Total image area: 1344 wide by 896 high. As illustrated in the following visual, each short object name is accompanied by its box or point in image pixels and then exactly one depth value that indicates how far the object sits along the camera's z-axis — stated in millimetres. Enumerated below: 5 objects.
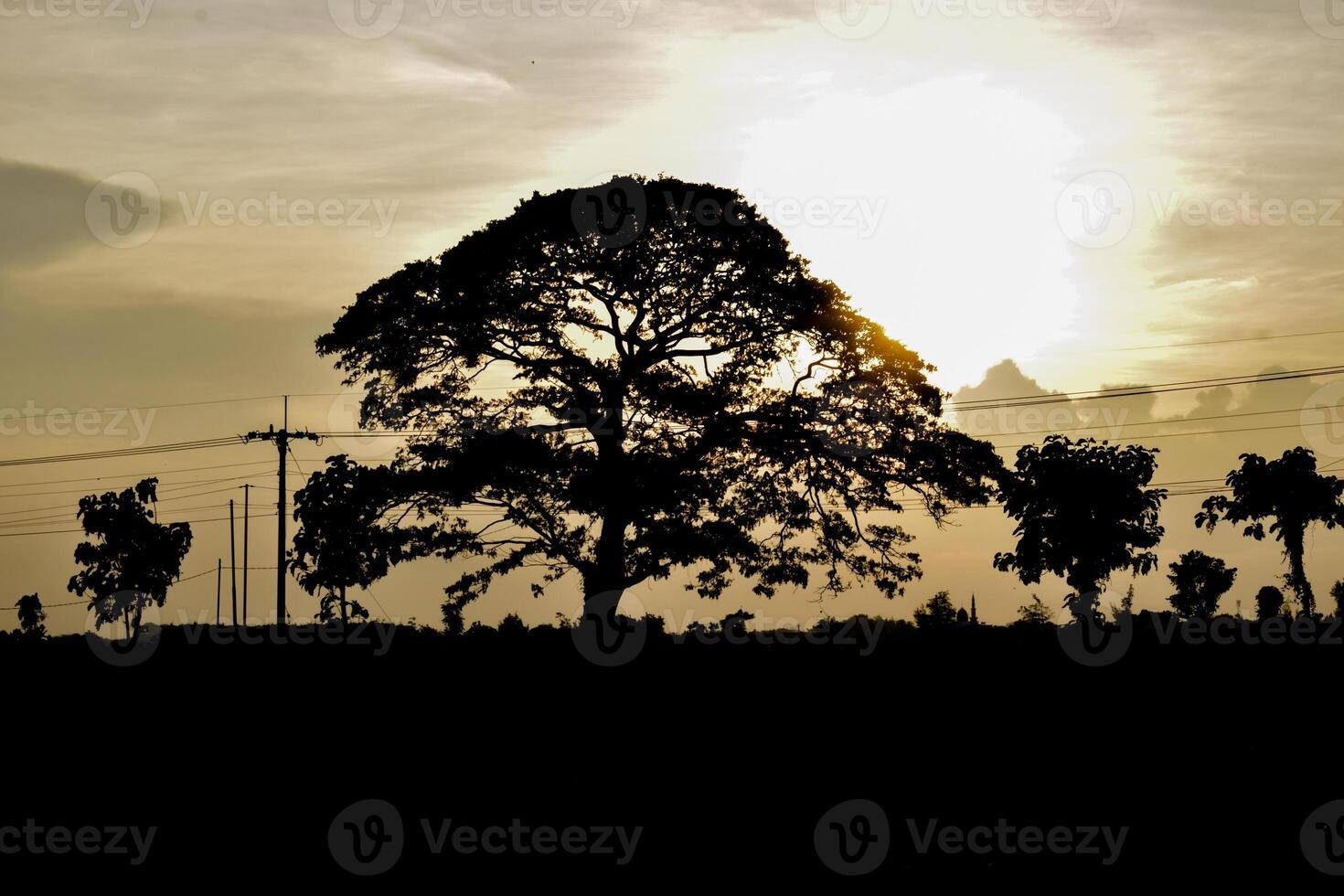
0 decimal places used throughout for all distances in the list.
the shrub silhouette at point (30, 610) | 72750
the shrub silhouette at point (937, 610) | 30856
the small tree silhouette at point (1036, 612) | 68556
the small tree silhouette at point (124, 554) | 67625
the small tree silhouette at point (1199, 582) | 64688
